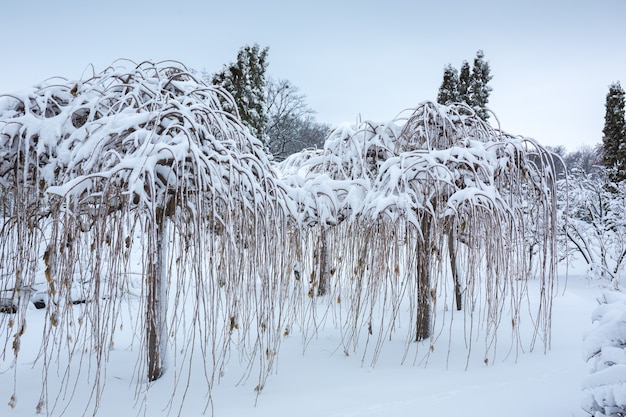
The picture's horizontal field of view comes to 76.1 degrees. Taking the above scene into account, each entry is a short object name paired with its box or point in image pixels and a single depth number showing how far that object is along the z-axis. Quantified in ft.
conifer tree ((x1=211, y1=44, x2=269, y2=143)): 47.26
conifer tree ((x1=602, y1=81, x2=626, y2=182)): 50.85
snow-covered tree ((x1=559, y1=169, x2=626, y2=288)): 30.66
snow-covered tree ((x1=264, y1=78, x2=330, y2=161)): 76.69
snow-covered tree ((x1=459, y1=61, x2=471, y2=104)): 55.16
